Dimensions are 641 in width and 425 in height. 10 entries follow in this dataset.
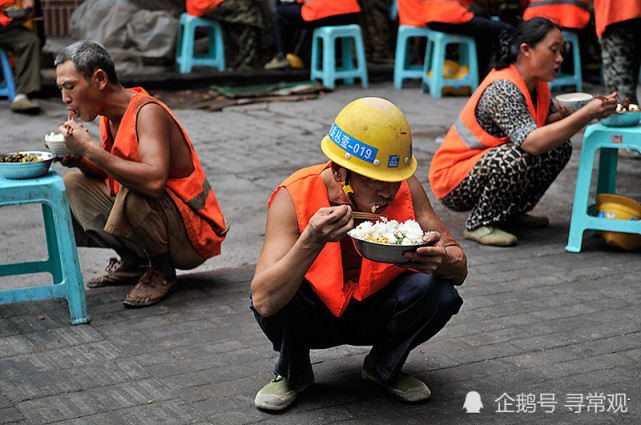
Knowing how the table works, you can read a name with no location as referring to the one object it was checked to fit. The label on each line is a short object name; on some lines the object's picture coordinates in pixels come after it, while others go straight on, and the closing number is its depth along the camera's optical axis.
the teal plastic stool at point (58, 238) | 6.97
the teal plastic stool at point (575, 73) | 17.71
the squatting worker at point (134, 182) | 7.34
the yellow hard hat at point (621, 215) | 9.03
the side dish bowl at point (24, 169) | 7.09
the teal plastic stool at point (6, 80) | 16.20
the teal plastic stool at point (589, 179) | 8.75
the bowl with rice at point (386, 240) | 4.88
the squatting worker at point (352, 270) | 5.10
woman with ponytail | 8.82
